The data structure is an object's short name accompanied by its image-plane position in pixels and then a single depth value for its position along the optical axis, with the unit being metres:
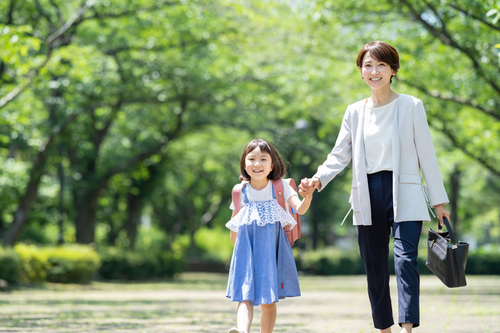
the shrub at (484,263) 30.84
